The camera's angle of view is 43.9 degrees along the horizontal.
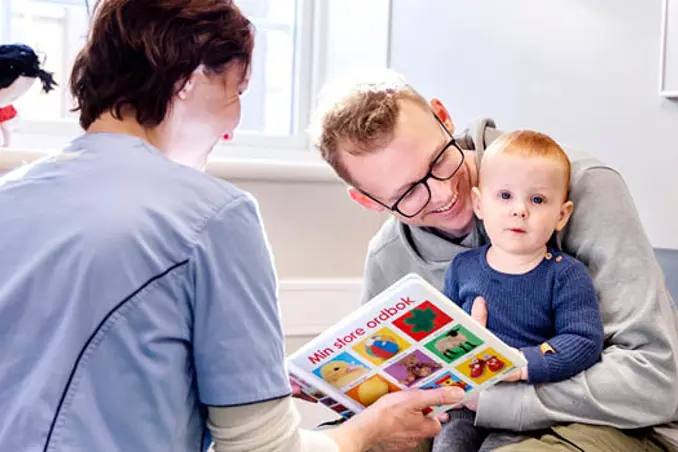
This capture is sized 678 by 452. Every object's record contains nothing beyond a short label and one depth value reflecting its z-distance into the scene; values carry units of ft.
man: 4.03
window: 7.39
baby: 4.03
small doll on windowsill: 5.98
